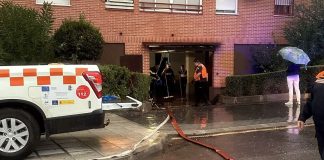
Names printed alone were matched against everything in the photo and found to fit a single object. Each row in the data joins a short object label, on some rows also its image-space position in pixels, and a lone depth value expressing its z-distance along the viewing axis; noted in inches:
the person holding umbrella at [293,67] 550.0
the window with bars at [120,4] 630.5
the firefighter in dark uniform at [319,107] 199.3
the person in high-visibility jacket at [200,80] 616.1
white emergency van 271.9
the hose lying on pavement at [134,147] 287.2
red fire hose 299.2
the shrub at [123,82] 510.0
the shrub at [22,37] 447.8
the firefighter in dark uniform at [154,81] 689.7
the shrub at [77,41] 542.6
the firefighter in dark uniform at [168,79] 737.0
